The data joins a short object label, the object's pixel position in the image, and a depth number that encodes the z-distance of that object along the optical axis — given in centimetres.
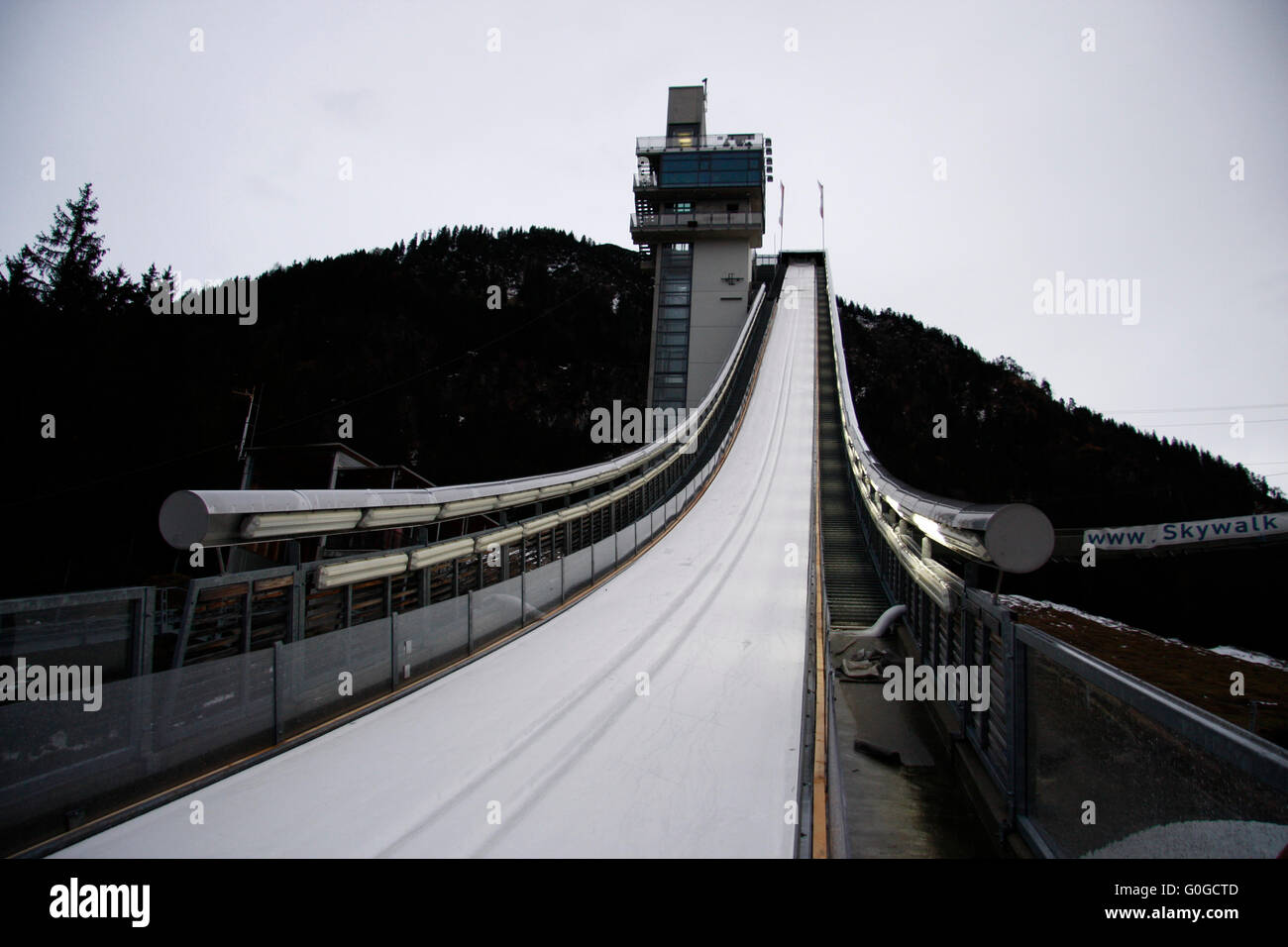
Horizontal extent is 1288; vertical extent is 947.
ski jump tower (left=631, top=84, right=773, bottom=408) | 3431
